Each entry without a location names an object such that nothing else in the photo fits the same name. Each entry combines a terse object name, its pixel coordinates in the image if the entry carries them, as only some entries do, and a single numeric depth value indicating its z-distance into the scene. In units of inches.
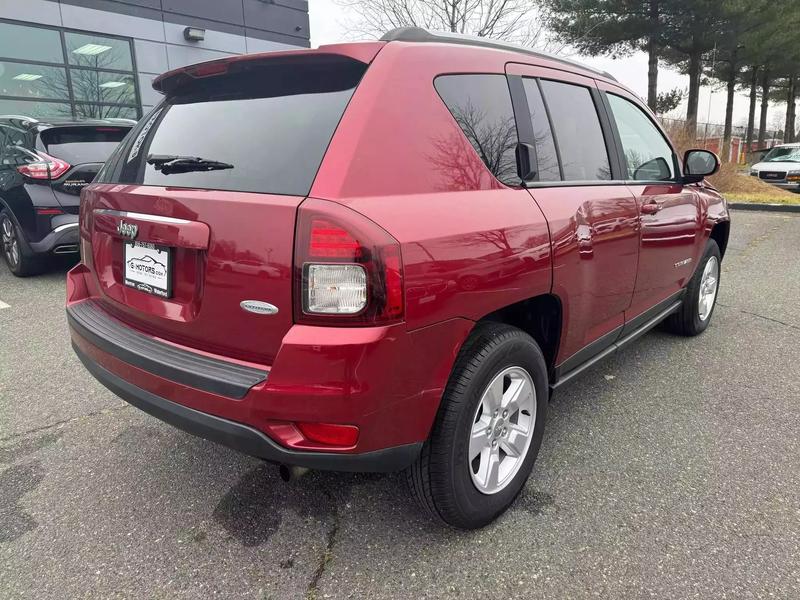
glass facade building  502.6
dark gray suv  222.1
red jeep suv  65.4
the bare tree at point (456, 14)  648.4
